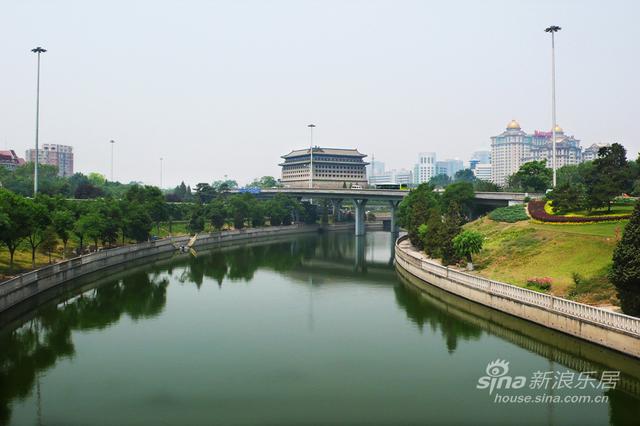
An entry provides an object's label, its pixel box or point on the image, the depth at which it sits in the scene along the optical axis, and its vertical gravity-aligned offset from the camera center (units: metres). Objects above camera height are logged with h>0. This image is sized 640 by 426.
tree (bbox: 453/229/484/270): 49.44 -2.84
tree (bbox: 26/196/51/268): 44.28 -0.67
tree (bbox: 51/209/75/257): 53.72 -0.99
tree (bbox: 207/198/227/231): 102.12 -0.31
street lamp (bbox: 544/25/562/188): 71.06 +16.43
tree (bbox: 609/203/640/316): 28.09 -2.85
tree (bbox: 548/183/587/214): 60.06 +1.50
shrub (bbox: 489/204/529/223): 66.06 -0.17
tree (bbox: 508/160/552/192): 92.22 +6.21
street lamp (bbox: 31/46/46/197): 71.94 +16.03
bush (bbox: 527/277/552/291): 38.09 -4.97
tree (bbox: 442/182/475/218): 82.75 +2.66
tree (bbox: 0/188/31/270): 41.28 -0.39
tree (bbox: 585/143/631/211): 56.06 +4.04
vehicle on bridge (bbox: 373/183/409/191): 108.94 +5.47
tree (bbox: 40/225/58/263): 52.69 -2.73
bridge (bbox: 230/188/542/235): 108.12 +3.63
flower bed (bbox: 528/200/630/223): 53.34 -0.44
